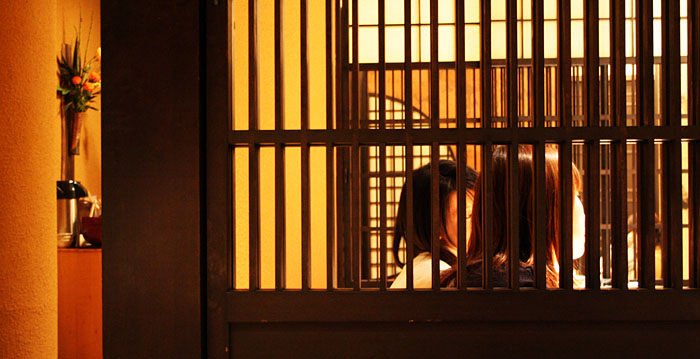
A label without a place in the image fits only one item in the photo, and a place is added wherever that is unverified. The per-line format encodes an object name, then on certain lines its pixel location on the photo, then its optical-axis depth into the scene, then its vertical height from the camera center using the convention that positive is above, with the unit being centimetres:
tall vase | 366 +33
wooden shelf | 291 -57
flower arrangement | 357 +60
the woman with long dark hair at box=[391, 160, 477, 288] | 153 -9
